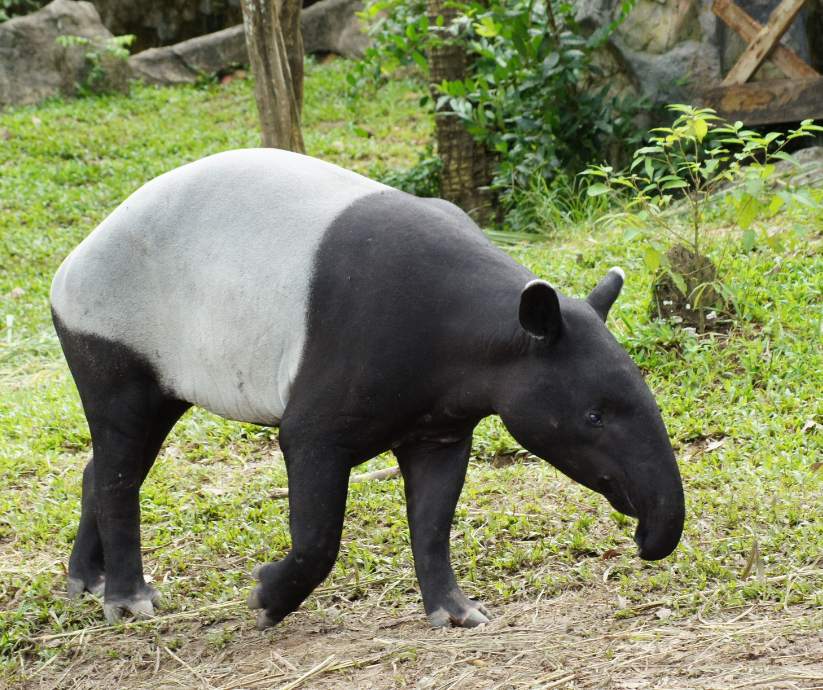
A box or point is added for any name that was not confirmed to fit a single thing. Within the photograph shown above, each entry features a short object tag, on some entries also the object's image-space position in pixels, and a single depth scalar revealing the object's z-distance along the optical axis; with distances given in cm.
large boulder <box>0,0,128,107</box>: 3025
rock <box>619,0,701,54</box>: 2008
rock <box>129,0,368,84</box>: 3425
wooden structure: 1820
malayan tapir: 681
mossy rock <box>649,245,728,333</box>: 1279
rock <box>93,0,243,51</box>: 3706
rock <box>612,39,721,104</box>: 1981
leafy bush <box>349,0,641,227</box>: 1875
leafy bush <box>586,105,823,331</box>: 1175
